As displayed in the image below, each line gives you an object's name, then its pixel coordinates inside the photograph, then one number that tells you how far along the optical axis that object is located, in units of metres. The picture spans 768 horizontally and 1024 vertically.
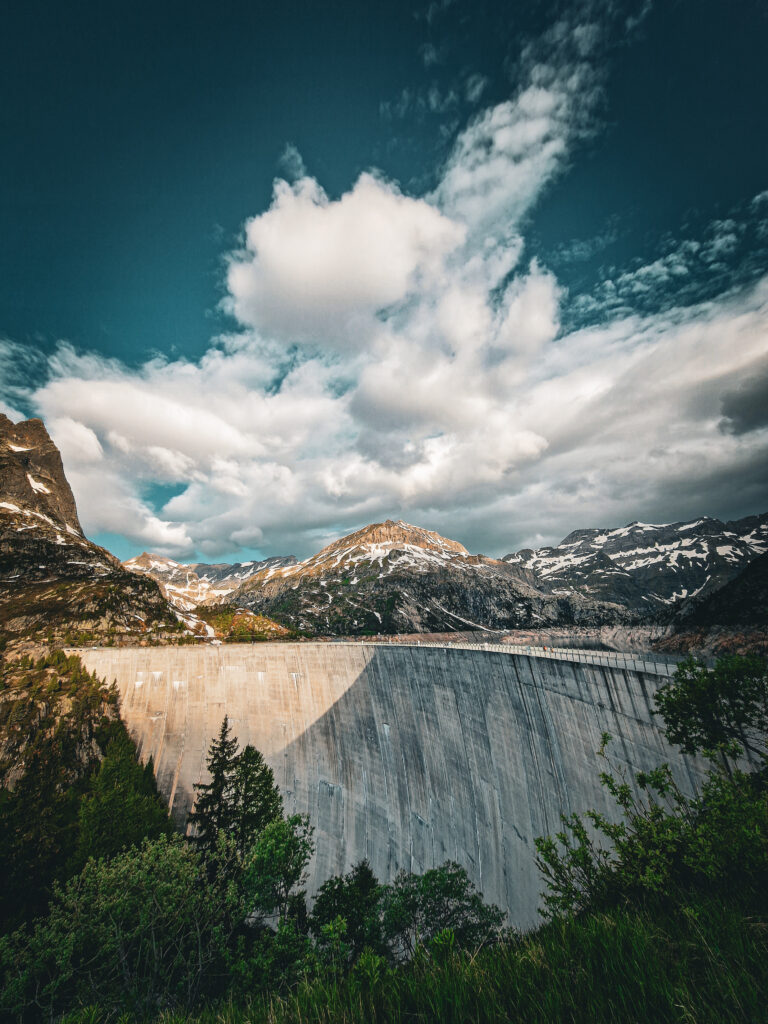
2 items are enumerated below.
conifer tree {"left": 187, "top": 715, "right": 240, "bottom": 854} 39.69
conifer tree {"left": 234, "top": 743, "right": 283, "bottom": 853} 36.34
